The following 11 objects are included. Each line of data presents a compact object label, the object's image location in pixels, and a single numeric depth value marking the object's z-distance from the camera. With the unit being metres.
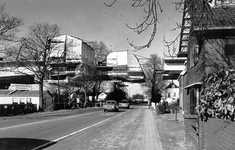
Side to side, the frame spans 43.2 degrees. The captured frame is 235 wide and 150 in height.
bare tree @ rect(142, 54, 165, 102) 66.82
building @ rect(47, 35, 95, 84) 45.34
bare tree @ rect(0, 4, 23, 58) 28.48
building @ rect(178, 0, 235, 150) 12.92
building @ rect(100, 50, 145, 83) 69.94
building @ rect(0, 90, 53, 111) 46.58
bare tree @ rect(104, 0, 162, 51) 6.45
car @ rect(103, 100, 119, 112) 39.50
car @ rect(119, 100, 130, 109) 56.51
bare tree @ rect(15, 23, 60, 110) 41.31
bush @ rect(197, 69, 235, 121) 4.99
